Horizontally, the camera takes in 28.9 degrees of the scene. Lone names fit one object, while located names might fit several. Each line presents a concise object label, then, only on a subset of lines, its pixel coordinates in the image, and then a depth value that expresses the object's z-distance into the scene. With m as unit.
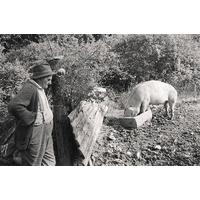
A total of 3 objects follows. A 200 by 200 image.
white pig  5.05
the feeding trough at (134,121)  4.96
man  4.06
